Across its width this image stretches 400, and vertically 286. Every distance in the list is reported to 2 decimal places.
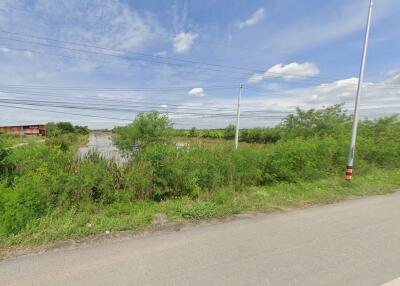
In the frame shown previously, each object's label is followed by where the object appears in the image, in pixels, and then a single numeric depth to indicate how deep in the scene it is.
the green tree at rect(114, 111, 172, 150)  20.94
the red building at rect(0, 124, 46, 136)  71.56
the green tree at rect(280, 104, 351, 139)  18.22
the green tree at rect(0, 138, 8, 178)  4.78
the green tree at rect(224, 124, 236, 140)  55.63
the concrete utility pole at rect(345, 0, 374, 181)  7.76
